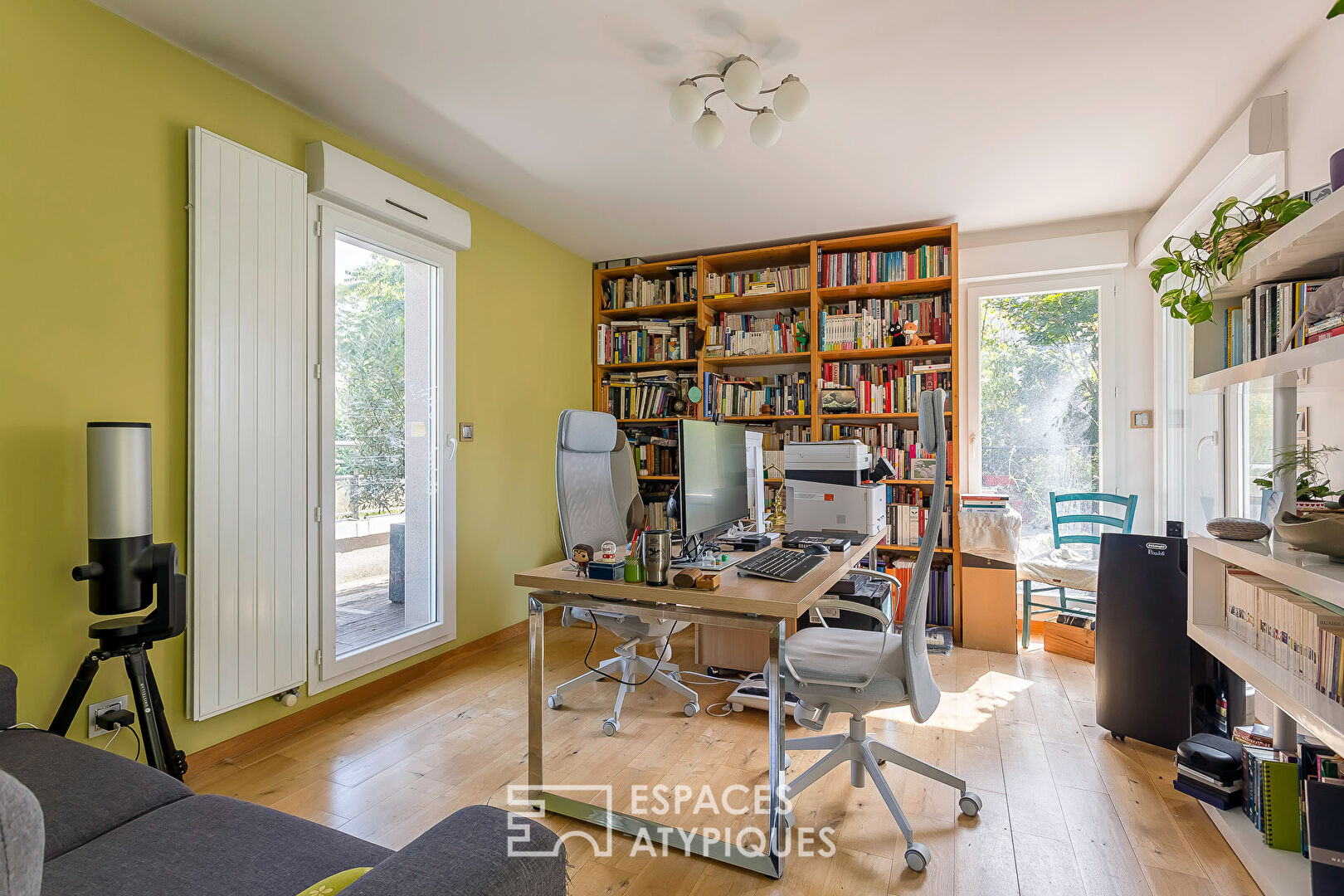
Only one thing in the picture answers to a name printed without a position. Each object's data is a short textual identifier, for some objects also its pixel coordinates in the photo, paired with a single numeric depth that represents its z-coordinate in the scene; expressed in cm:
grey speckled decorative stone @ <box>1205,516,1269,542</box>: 177
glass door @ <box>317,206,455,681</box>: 284
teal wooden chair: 355
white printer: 301
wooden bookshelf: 408
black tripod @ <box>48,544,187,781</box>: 186
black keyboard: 193
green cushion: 93
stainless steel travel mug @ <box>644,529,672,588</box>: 187
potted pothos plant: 174
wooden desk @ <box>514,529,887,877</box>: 169
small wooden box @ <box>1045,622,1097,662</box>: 351
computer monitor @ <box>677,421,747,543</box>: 207
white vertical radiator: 229
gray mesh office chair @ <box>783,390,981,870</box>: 181
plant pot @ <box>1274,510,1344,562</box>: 140
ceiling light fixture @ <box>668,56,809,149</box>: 231
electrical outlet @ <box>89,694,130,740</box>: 204
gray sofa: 85
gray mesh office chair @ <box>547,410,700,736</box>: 272
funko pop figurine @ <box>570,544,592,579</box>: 202
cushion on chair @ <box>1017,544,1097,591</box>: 352
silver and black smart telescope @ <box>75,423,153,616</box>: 186
